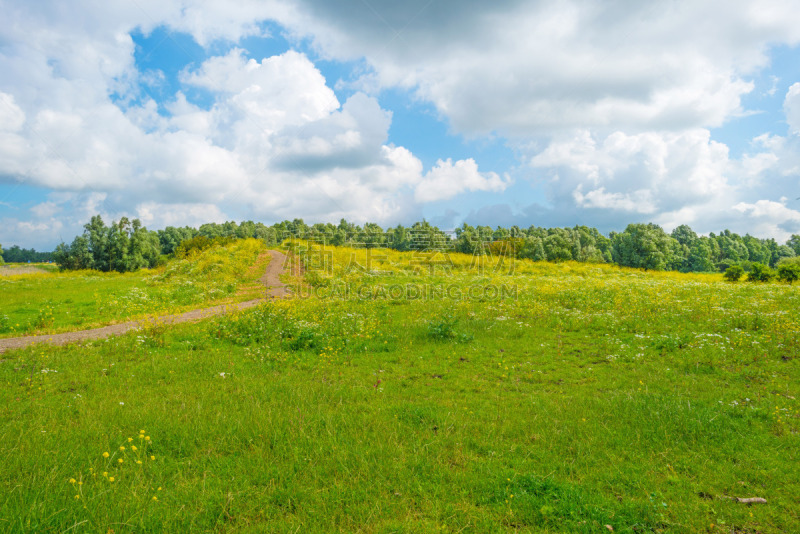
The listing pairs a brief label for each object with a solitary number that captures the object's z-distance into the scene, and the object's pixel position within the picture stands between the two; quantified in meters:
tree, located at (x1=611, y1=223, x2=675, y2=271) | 63.75
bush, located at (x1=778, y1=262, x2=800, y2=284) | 30.98
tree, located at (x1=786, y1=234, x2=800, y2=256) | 99.94
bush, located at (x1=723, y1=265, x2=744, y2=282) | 36.88
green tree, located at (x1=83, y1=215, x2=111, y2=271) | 60.59
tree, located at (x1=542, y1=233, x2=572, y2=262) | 70.38
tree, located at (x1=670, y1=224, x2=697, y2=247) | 94.69
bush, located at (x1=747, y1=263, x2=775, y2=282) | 33.97
